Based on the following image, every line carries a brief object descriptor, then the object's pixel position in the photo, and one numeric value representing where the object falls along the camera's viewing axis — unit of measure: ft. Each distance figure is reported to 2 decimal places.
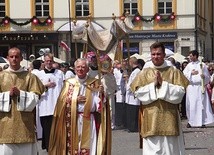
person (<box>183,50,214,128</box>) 55.67
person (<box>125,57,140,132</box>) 54.95
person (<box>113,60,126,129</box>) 59.06
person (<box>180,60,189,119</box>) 66.97
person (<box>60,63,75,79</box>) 55.00
